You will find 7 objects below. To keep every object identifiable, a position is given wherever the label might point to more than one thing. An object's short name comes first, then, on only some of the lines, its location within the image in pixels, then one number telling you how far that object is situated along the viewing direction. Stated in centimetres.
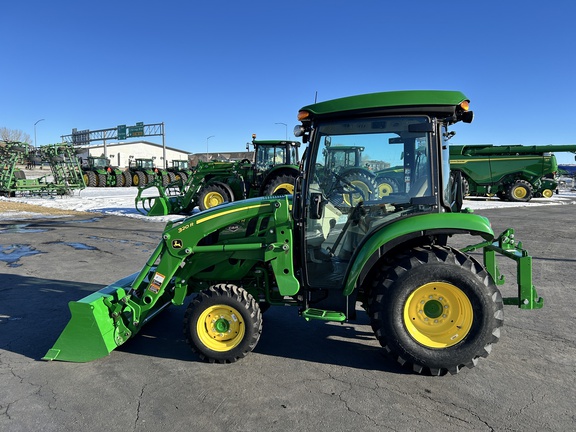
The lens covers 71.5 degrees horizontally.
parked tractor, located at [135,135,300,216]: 1252
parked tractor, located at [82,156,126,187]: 2898
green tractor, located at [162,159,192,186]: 2995
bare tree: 7335
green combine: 2025
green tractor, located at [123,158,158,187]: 3000
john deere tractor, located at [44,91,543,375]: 311
